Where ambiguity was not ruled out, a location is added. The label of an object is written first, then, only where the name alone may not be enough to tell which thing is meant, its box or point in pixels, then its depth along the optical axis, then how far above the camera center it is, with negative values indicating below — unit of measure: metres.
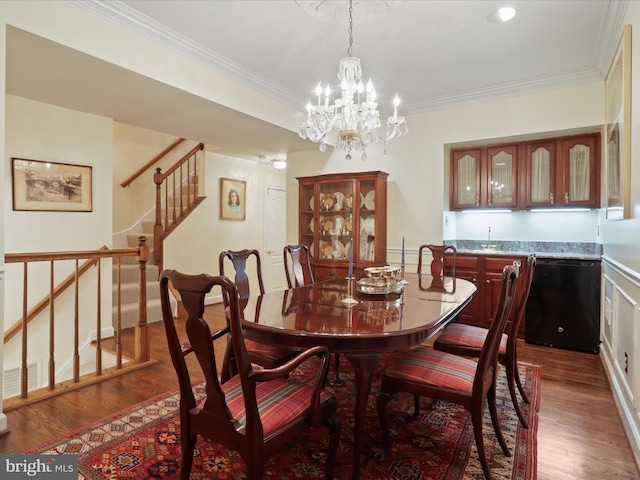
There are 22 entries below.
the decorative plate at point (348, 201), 4.77 +0.52
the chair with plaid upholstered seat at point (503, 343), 2.26 -0.66
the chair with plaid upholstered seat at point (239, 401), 1.29 -0.67
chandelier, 2.64 +0.91
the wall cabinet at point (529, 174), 3.92 +0.77
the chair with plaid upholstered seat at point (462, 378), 1.73 -0.69
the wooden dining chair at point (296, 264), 3.15 -0.20
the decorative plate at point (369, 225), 4.70 +0.20
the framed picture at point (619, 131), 2.36 +0.82
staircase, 4.71 -0.67
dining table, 1.60 -0.39
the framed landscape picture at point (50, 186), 3.73 +0.57
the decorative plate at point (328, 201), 4.93 +0.53
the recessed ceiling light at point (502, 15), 2.64 +1.66
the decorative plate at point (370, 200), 4.66 +0.52
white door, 6.75 +0.07
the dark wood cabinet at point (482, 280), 4.09 -0.43
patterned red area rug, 1.80 -1.12
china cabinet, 4.67 +0.28
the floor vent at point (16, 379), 3.87 -1.50
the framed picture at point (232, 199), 6.33 +0.74
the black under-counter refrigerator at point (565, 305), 3.58 -0.64
